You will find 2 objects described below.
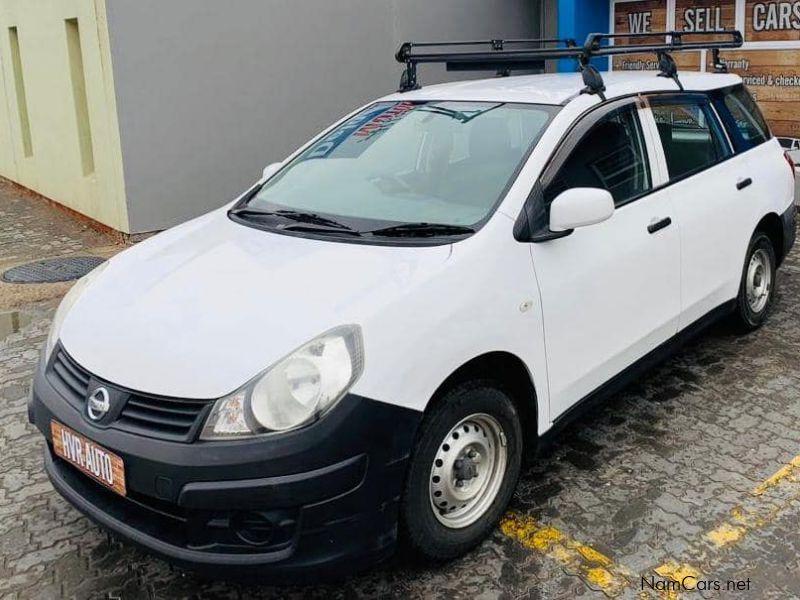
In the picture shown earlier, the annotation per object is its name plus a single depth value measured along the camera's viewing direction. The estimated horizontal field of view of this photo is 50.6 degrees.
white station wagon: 2.62
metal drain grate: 7.52
